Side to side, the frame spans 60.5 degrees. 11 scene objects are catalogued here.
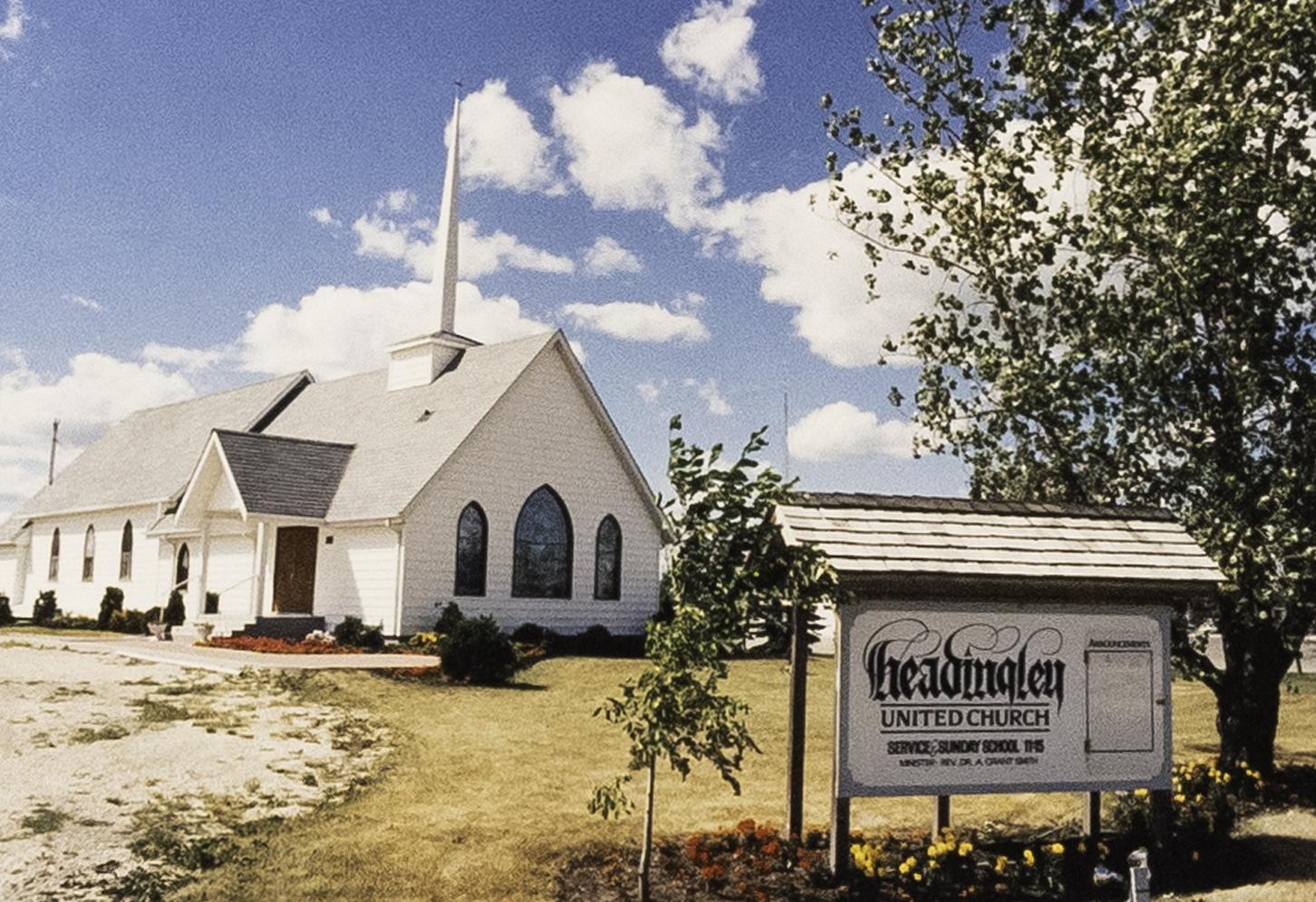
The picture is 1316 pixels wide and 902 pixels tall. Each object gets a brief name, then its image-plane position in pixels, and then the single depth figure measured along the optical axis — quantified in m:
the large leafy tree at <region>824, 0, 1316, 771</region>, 12.03
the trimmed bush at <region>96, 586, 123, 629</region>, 36.38
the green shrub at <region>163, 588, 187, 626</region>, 32.22
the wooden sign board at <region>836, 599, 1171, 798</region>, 10.06
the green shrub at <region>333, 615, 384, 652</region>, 26.52
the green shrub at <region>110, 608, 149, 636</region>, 34.28
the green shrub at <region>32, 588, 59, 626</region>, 40.00
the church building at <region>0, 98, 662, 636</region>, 28.48
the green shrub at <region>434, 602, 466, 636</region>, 26.37
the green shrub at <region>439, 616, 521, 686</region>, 21.48
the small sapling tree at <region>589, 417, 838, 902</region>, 9.08
